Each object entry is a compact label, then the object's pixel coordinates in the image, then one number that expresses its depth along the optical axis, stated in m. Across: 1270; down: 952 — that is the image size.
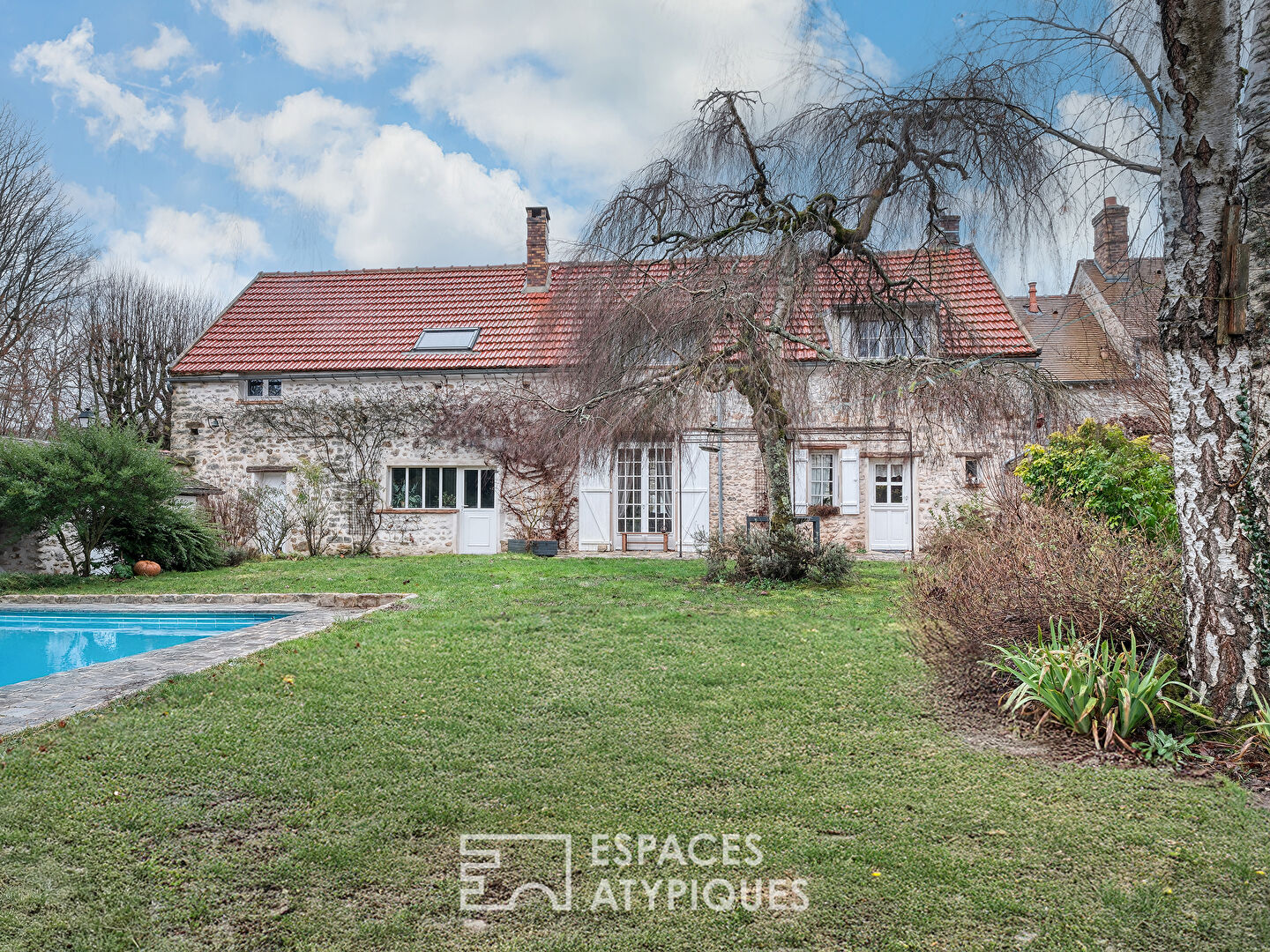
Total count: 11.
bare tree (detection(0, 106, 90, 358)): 15.96
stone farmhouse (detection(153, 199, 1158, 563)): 14.12
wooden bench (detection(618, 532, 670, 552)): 14.89
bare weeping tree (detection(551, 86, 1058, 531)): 6.95
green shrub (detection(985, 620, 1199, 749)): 3.46
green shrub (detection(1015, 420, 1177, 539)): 6.29
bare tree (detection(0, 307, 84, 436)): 17.56
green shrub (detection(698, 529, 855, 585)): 9.38
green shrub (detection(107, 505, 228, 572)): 12.33
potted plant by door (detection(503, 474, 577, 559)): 14.69
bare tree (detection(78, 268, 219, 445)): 19.95
